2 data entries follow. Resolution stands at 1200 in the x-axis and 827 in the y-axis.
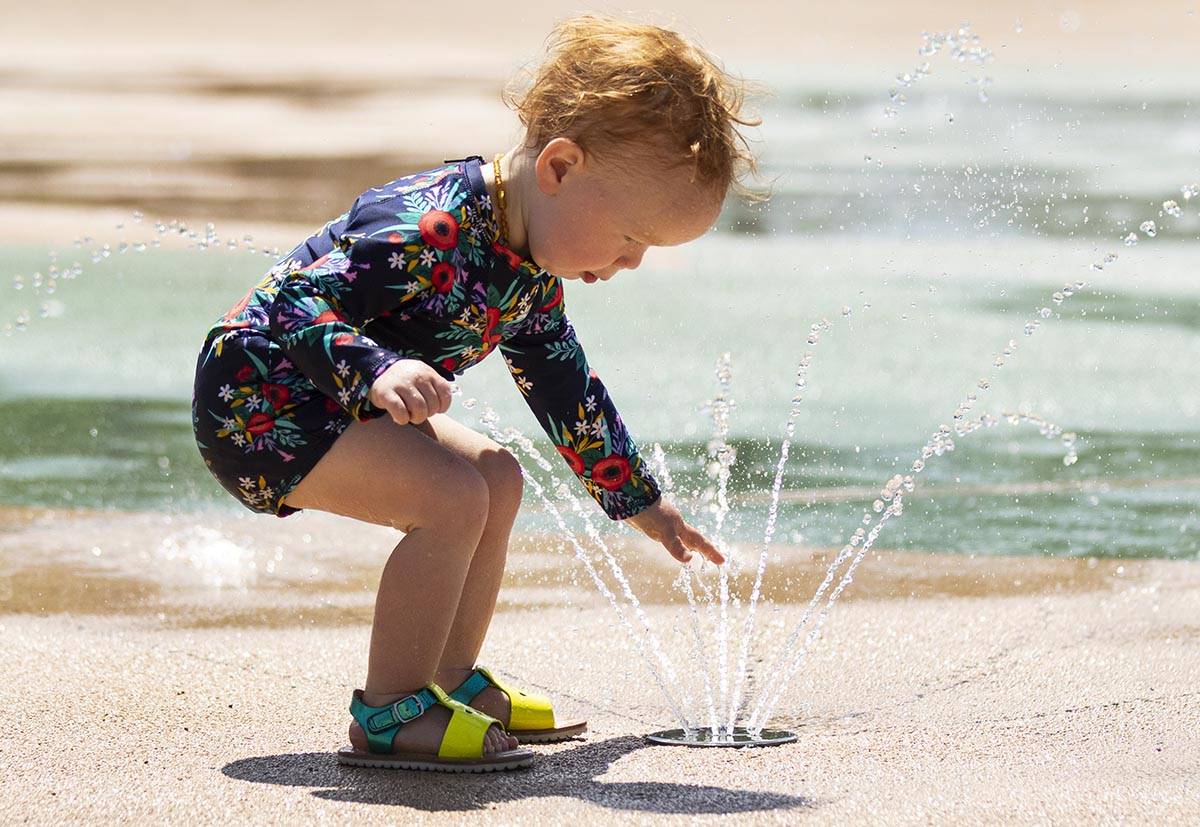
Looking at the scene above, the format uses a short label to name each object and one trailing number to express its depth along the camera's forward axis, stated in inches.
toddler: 175.0
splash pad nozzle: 187.0
